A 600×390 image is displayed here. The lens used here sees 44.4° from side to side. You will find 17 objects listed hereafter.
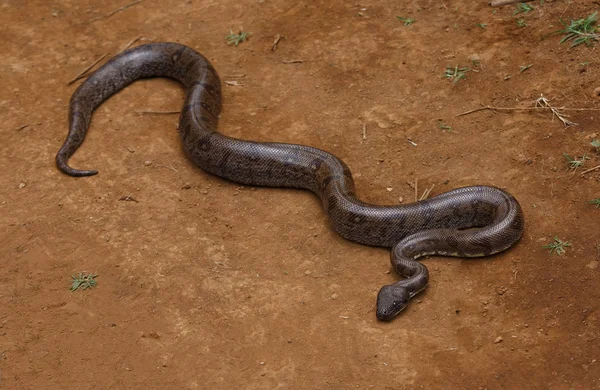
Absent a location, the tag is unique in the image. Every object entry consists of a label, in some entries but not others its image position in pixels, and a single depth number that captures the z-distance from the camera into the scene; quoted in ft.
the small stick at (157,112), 39.37
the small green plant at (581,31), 36.78
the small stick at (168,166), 35.58
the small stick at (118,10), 46.93
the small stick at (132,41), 44.22
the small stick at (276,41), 42.35
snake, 28.78
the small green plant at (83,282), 29.19
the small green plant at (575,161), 31.41
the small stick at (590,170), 31.07
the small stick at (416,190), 32.09
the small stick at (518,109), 33.96
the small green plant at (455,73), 37.60
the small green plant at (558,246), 28.22
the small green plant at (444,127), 35.16
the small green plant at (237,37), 43.39
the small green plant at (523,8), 39.91
